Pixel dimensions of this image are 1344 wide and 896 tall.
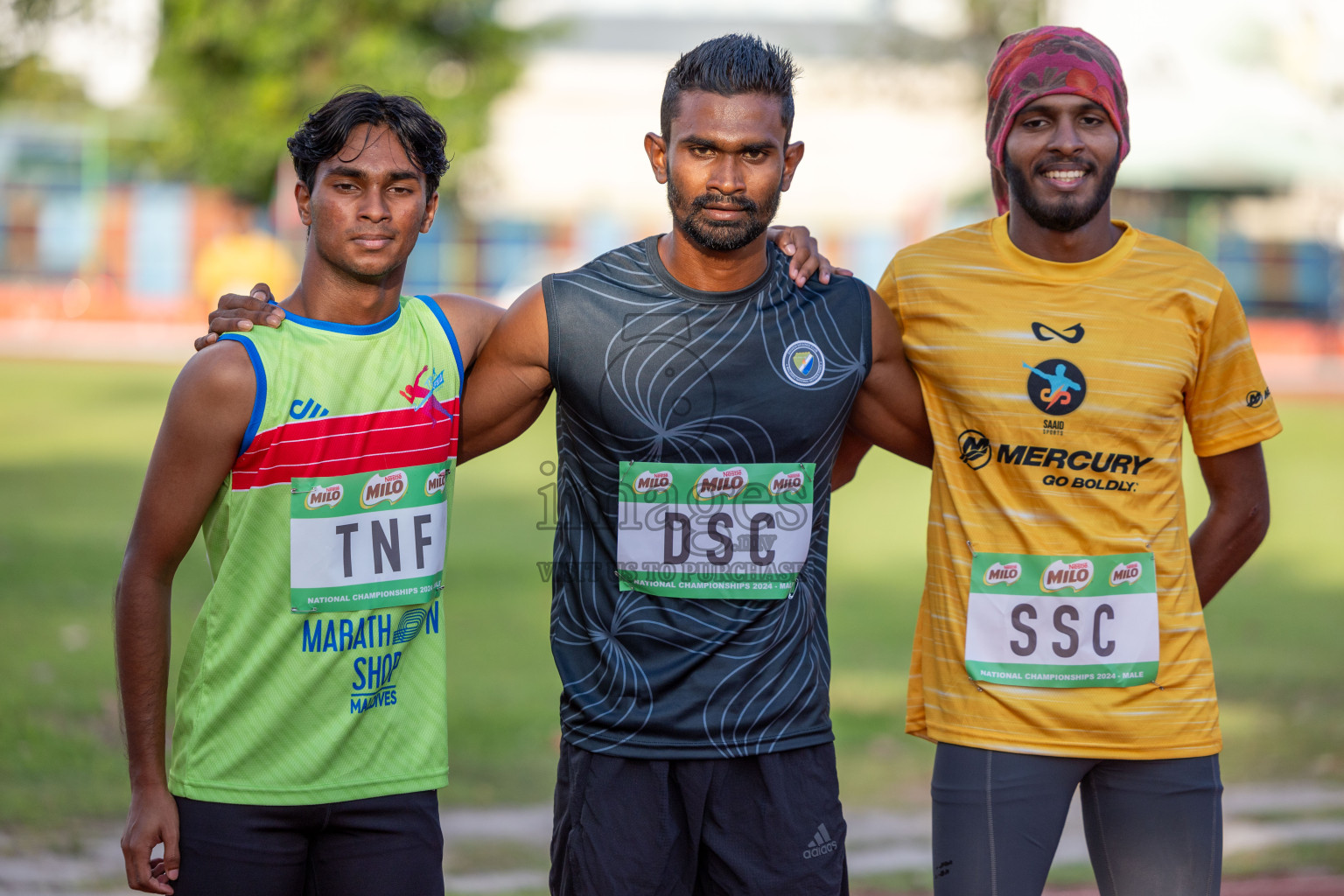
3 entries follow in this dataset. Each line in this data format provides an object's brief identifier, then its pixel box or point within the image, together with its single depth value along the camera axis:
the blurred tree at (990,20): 38.62
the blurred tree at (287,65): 35.88
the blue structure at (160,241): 38.59
